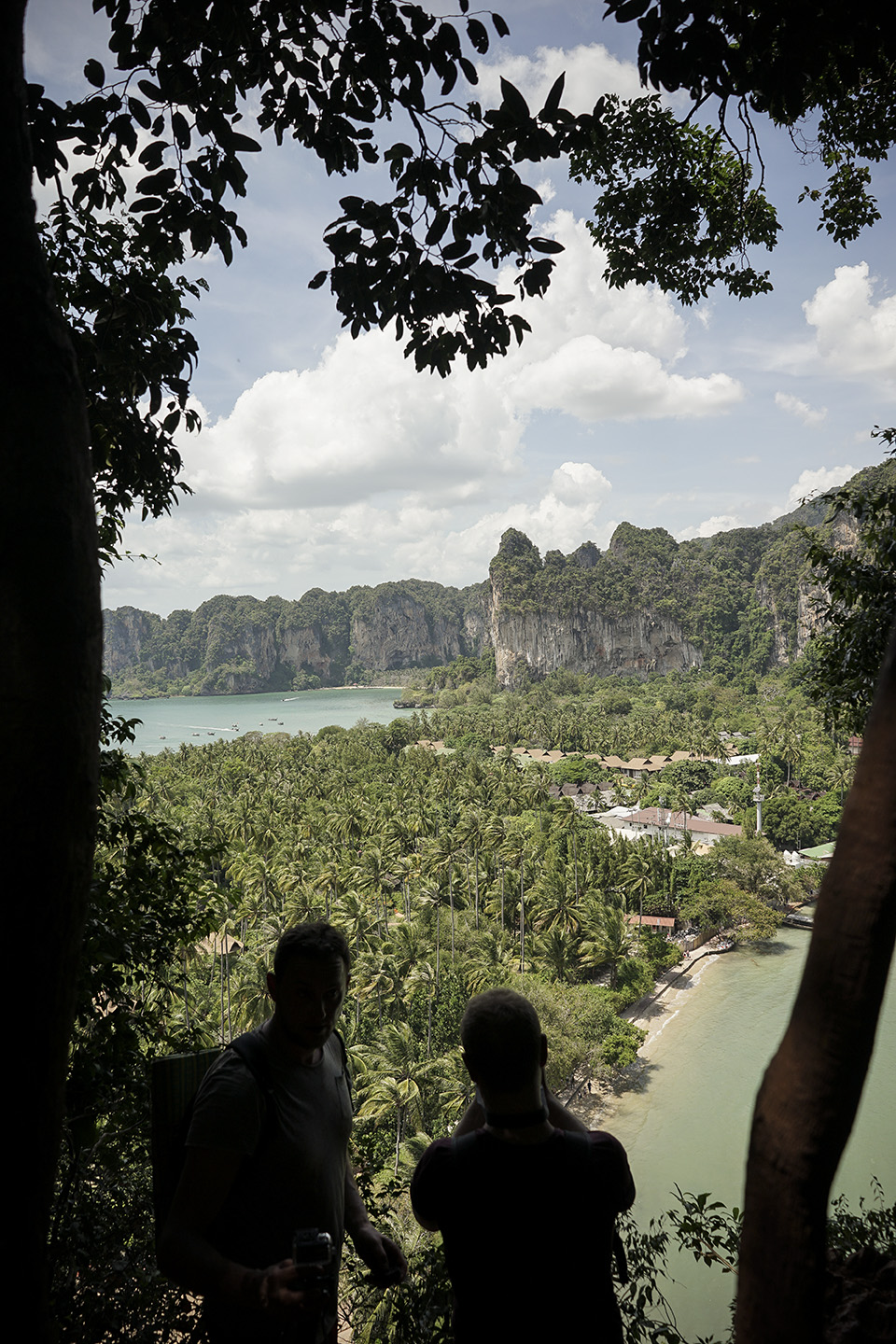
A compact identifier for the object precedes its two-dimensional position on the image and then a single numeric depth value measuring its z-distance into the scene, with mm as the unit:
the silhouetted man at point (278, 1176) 1073
